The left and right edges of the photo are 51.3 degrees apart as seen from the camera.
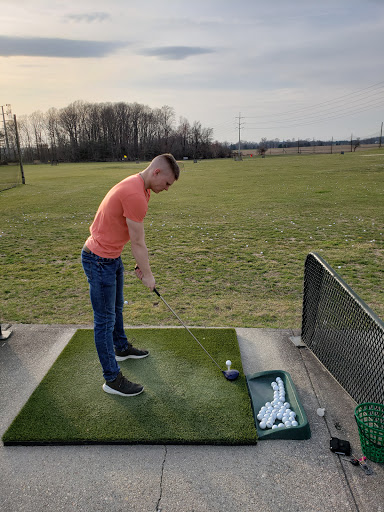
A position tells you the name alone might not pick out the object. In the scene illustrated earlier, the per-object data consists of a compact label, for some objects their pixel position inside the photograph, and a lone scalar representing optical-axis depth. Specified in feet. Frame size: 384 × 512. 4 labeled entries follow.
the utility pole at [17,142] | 71.51
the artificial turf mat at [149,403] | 8.82
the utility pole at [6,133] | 62.91
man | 8.83
